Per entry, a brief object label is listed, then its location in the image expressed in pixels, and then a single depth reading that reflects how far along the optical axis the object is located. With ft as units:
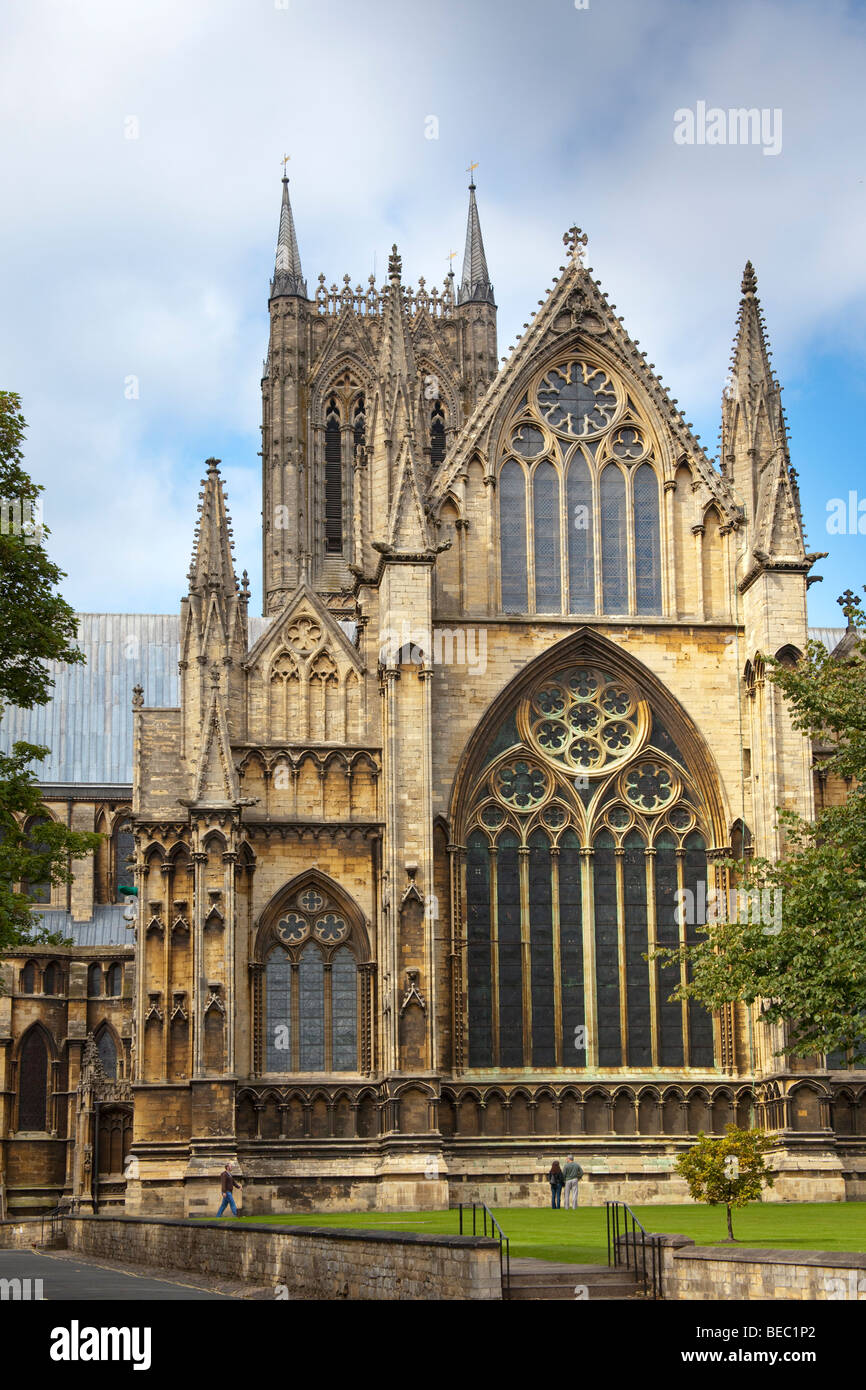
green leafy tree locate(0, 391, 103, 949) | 95.40
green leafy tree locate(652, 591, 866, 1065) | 97.81
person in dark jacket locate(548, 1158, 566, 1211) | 131.85
